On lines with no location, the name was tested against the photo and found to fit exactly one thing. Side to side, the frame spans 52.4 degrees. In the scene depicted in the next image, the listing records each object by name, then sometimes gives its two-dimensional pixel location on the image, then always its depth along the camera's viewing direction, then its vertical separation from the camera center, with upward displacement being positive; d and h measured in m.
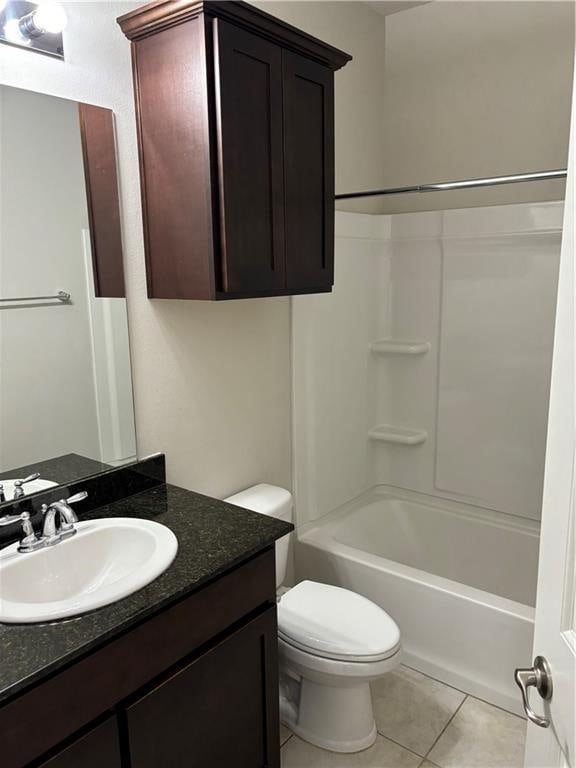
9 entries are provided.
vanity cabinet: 1.06 -0.85
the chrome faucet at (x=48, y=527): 1.40 -0.59
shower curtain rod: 1.88 +0.32
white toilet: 1.77 -1.13
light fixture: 1.39 +0.62
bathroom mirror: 1.47 -0.03
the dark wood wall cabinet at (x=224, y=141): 1.54 +0.39
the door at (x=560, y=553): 0.82 -0.41
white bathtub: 2.06 -1.21
